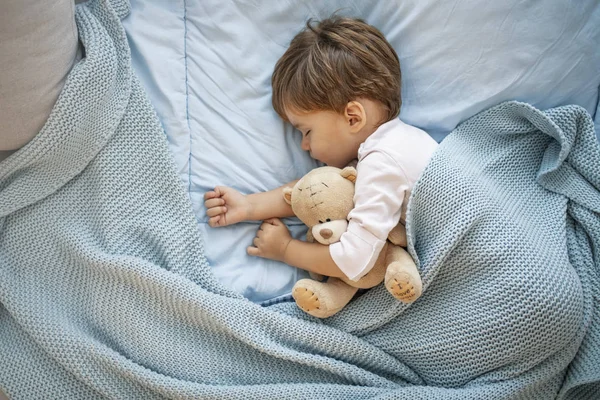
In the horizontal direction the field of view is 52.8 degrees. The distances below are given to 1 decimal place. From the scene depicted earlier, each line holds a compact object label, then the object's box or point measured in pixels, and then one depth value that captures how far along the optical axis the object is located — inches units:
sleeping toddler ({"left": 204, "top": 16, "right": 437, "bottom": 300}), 46.1
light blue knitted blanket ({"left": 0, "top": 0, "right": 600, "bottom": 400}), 44.4
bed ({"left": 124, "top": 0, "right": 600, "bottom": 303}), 49.6
